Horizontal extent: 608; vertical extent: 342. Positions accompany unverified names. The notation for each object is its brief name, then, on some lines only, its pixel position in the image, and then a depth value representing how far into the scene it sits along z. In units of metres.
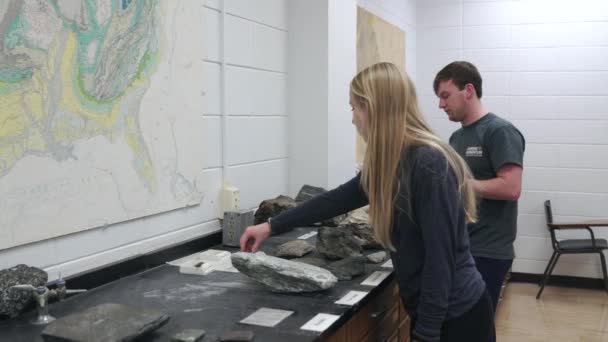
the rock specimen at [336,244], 2.22
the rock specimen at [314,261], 2.14
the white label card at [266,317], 1.53
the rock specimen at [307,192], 2.94
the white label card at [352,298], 1.72
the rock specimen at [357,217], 2.56
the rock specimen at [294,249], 2.25
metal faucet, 1.54
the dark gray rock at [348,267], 1.98
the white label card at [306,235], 2.63
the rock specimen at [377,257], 2.21
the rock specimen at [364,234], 2.44
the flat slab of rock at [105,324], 1.35
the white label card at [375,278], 1.92
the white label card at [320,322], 1.50
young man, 2.48
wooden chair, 4.70
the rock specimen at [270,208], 2.67
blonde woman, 1.58
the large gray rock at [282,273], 1.79
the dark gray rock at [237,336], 1.40
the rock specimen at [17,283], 1.53
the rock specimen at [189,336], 1.39
